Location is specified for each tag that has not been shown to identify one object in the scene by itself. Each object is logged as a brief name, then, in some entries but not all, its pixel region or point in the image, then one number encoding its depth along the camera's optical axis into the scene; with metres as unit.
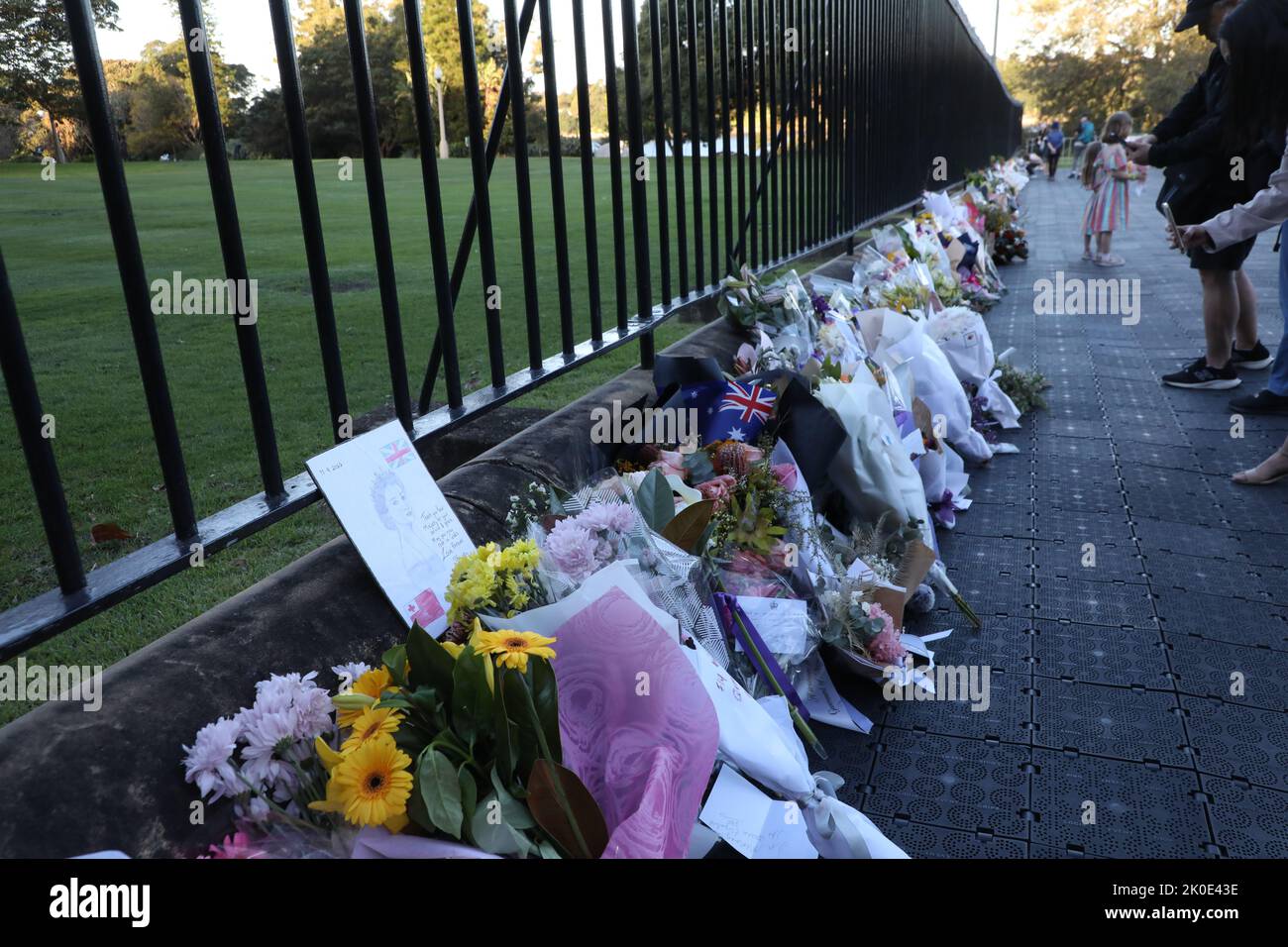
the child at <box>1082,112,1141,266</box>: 10.94
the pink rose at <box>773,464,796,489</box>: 2.98
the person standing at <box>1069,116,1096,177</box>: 31.78
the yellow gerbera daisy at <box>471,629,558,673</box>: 1.65
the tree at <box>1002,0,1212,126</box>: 54.41
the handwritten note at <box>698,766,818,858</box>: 1.93
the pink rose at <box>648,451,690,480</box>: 3.00
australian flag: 3.25
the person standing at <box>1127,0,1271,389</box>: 5.71
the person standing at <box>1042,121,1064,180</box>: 34.28
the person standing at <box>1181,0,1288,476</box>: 4.49
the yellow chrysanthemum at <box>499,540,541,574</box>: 2.04
